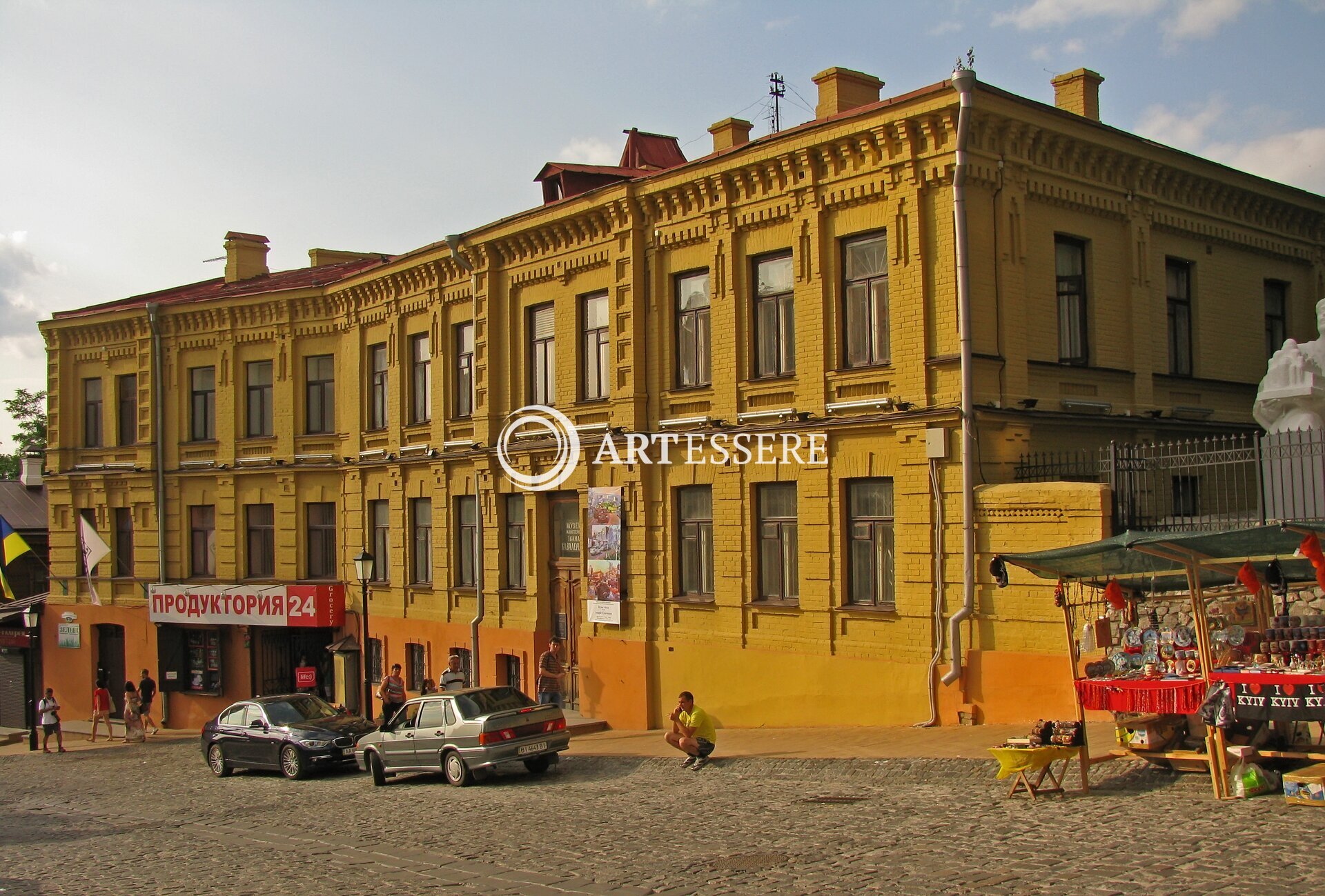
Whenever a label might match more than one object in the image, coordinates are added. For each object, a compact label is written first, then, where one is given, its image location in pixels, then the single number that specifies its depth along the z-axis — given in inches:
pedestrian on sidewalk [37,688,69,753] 1179.3
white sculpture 663.1
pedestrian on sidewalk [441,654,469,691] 979.3
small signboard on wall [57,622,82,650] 1389.0
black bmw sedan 840.9
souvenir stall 457.4
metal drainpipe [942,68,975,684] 692.7
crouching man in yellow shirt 686.5
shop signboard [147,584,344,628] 1208.2
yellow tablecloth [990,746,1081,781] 494.9
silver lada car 707.4
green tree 2519.7
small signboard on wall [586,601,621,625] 907.4
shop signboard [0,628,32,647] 1455.5
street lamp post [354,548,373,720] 960.9
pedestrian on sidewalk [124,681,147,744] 1203.9
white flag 1337.4
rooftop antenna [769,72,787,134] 1213.1
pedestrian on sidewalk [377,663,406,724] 976.9
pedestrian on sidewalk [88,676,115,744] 1227.2
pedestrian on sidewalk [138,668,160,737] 1258.2
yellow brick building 714.8
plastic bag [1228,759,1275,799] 463.2
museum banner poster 908.0
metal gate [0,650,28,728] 1483.8
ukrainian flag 1364.4
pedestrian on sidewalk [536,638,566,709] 926.4
